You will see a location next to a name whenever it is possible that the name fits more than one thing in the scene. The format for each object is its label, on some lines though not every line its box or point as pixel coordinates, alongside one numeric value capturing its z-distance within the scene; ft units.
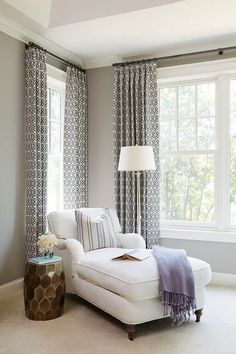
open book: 10.57
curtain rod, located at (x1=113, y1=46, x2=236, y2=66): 14.30
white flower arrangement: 10.88
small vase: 11.10
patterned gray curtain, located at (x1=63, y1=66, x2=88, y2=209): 15.58
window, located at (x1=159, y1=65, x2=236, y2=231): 14.74
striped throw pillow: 12.57
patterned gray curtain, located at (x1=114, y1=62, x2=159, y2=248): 15.19
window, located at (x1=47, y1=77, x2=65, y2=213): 15.40
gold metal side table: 10.38
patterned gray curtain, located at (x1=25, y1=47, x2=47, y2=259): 13.42
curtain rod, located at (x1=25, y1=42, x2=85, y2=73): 13.62
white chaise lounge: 9.30
